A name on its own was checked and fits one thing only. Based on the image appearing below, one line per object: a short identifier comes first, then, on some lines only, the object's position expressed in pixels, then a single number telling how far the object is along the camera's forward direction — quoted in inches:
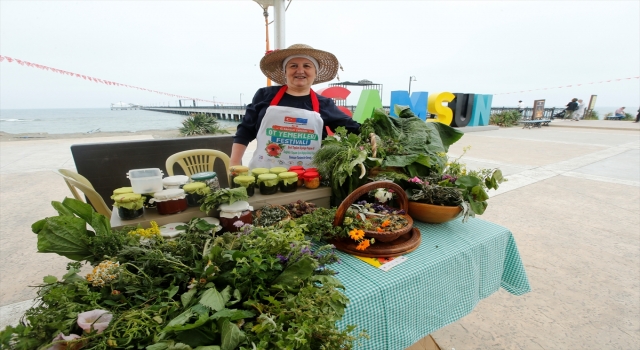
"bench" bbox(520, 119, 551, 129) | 565.8
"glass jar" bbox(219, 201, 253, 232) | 46.4
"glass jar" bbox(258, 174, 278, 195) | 54.9
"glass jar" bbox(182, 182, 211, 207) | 48.3
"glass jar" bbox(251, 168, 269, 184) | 58.7
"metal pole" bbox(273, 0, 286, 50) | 189.3
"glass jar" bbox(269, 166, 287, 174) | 59.6
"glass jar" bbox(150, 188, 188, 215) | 46.1
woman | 78.9
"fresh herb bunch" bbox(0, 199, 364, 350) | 24.4
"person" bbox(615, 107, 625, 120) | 741.1
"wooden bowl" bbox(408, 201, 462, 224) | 55.1
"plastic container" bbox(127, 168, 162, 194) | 47.1
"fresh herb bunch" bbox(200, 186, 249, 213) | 46.5
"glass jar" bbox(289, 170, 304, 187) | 61.9
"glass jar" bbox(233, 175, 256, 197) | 52.7
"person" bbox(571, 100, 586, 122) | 699.7
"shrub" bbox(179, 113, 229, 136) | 416.5
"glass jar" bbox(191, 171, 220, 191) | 51.9
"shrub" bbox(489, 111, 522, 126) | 615.2
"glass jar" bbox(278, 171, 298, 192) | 57.2
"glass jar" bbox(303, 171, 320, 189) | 61.4
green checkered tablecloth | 40.1
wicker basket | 46.3
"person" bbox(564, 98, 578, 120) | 697.6
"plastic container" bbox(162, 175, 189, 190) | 49.8
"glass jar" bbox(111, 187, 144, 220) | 43.3
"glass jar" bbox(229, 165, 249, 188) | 58.1
